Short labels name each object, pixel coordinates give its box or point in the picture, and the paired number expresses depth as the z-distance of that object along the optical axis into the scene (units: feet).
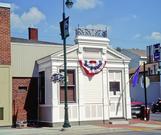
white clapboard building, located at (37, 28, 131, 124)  84.48
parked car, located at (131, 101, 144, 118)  110.85
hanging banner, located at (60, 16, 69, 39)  78.89
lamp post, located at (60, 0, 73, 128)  76.54
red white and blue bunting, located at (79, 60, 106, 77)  87.61
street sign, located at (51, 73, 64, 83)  80.89
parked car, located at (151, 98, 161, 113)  145.79
